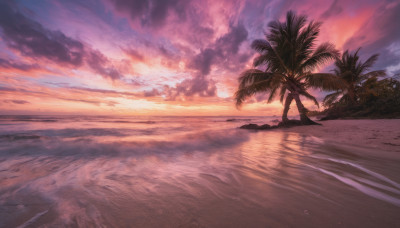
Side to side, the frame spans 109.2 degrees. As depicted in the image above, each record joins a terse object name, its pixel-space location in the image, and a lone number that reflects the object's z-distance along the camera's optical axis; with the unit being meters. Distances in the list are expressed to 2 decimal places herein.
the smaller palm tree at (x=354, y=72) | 14.77
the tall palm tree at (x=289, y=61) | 9.08
